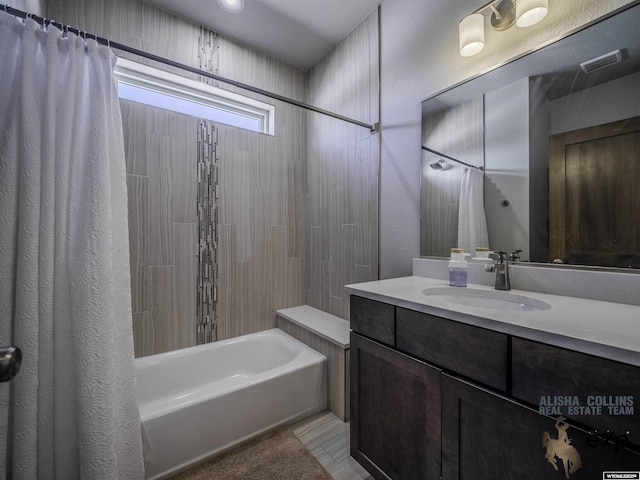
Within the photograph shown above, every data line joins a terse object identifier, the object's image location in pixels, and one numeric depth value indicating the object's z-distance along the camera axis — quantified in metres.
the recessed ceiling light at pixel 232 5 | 1.73
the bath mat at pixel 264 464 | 1.27
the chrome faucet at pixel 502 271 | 1.12
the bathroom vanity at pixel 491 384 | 0.57
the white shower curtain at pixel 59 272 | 0.86
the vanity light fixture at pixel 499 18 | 1.07
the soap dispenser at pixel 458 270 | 1.24
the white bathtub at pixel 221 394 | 1.24
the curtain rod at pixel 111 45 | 0.91
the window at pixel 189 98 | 1.81
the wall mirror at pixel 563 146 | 0.91
